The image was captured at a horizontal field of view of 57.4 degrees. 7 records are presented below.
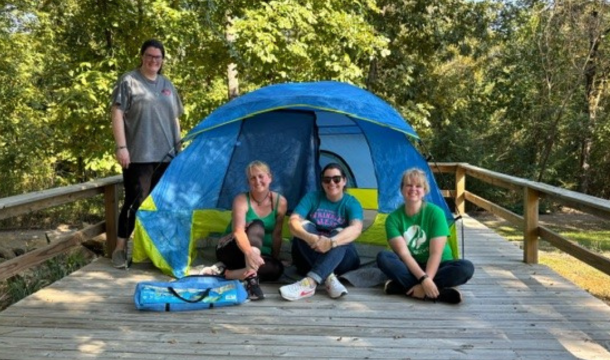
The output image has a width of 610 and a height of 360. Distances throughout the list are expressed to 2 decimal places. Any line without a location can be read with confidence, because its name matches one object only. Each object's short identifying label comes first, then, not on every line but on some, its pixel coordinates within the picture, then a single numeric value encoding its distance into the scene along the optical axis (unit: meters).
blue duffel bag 3.10
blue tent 3.88
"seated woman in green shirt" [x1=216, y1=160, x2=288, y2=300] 3.42
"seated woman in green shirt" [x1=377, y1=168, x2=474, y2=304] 3.27
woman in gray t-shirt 3.88
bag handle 3.13
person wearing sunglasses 3.38
